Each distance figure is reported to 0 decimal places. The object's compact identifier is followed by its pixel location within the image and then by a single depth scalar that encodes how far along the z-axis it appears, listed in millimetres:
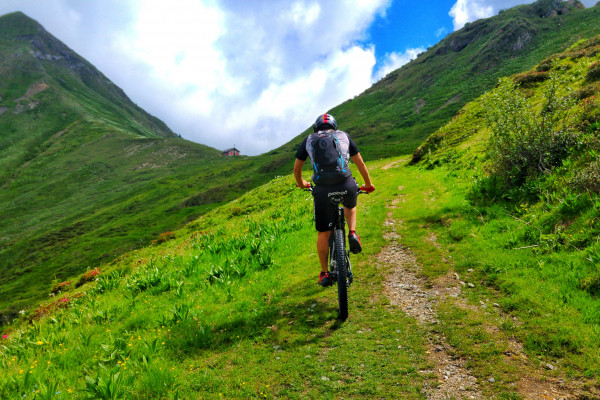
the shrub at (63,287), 23920
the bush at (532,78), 28375
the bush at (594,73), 15820
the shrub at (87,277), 23078
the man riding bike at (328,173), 6211
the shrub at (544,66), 30138
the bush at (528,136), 10703
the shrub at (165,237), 31406
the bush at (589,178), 8086
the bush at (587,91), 13136
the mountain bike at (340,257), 6113
